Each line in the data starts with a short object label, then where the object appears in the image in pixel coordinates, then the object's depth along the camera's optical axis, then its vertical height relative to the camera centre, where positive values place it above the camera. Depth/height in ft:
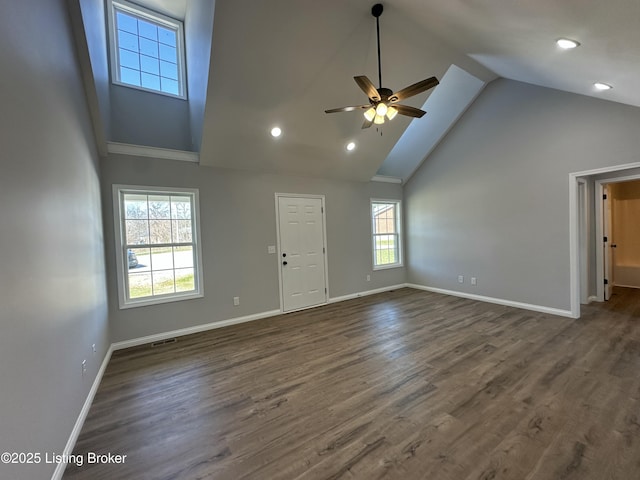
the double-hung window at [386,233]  20.94 -0.27
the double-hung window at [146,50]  13.37 +9.74
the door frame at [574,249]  13.48 -1.30
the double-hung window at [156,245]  12.26 -0.25
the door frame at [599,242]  15.66 -1.19
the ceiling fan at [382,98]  9.16 +4.56
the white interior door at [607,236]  15.93 -0.89
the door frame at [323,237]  16.24 -0.22
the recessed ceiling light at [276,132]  13.69 +5.16
